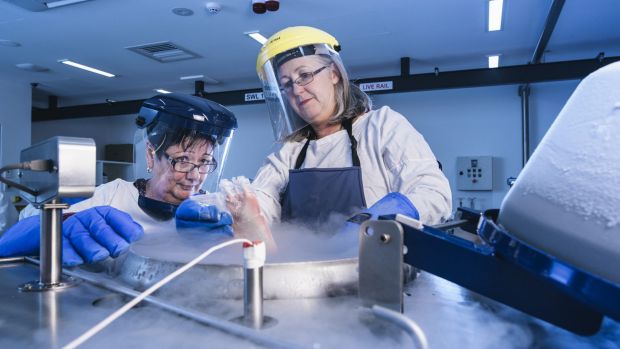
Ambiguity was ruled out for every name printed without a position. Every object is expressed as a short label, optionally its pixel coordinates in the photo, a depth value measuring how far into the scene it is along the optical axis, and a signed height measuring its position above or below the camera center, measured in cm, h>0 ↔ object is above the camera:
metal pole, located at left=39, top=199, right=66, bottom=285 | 68 -11
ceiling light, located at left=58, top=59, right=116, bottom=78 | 531 +144
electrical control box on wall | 543 +7
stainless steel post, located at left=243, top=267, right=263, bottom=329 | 51 -15
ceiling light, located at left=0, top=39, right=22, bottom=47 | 458 +146
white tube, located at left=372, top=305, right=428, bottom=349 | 40 -15
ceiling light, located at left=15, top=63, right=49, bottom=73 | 548 +144
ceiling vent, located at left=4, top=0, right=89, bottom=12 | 354 +147
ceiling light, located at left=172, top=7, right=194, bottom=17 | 375 +149
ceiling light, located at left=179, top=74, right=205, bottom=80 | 595 +142
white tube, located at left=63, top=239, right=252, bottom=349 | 41 -15
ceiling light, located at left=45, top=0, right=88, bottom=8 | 356 +147
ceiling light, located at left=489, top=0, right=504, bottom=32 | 362 +150
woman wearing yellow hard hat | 141 +12
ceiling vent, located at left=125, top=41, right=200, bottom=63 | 472 +146
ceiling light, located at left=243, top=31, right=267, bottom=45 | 436 +149
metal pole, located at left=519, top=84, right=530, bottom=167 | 529 +73
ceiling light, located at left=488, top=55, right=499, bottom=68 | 512 +147
